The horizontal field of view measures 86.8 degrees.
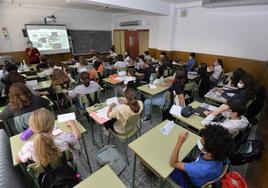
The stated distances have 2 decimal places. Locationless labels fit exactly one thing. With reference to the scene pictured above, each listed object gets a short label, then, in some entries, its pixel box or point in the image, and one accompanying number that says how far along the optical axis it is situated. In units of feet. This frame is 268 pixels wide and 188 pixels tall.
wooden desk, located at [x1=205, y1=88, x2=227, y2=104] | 9.24
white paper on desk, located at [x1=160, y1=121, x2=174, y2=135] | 5.84
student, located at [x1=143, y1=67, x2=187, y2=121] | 8.34
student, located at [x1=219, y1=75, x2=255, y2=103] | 8.39
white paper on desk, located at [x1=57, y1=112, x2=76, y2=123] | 6.33
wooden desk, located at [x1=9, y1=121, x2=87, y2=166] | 4.85
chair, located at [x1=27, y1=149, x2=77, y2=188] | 3.99
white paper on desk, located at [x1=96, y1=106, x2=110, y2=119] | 7.19
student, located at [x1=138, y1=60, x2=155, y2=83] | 14.80
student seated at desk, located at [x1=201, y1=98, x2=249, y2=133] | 5.55
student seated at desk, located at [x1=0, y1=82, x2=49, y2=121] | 6.25
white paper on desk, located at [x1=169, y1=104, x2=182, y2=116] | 7.17
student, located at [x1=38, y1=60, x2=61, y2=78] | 13.97
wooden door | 29.05
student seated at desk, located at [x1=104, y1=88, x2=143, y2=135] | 6.70
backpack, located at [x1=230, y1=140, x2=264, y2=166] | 4.92
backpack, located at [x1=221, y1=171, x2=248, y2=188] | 3.50
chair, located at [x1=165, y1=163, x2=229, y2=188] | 3.68
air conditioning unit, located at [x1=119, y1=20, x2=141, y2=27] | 26.43
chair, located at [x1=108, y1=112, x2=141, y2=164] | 6.74
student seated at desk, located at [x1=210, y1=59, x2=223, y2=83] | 15.39
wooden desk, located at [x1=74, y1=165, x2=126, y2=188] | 3.65
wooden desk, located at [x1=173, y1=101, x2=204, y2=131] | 6.32
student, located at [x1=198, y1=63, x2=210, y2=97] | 13.64
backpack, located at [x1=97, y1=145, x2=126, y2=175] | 6.59
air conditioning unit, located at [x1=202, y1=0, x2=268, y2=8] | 8.43
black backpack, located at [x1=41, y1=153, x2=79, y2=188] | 3.97
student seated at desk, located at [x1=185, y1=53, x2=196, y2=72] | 18.72
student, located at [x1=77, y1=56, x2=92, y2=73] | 16.59
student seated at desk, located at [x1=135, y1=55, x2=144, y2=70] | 16.98
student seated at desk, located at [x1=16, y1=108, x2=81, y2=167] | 3.73
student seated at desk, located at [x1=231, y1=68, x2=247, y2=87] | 10.10
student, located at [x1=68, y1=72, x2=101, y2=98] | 9.59
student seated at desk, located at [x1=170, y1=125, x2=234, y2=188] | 3.66
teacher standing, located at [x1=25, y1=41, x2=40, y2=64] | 20.70
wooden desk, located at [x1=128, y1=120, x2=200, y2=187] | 4.39
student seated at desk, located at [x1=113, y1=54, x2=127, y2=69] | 17.26
